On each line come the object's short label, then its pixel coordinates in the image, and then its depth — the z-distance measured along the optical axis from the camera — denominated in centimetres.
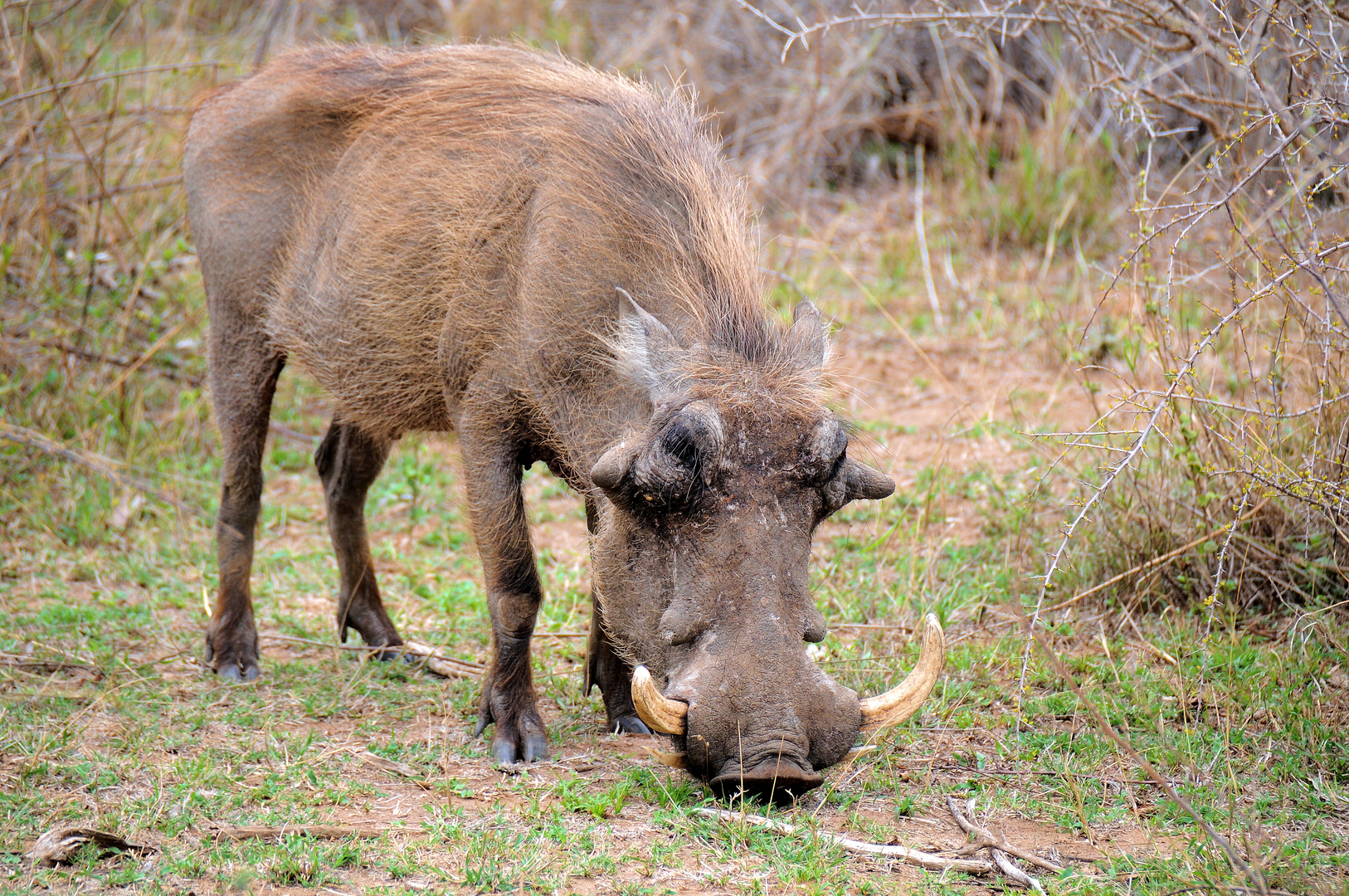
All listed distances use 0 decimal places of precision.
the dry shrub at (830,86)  1549
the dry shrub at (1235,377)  637
